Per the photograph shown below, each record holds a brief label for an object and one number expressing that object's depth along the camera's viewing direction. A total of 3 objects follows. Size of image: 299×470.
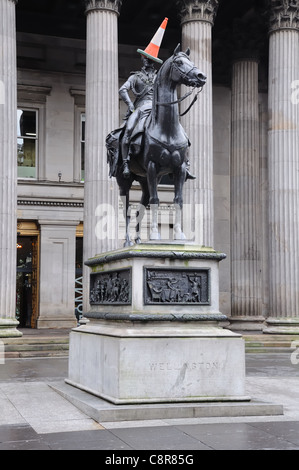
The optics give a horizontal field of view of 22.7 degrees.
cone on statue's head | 13.51
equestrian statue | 12.33
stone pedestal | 11.06
